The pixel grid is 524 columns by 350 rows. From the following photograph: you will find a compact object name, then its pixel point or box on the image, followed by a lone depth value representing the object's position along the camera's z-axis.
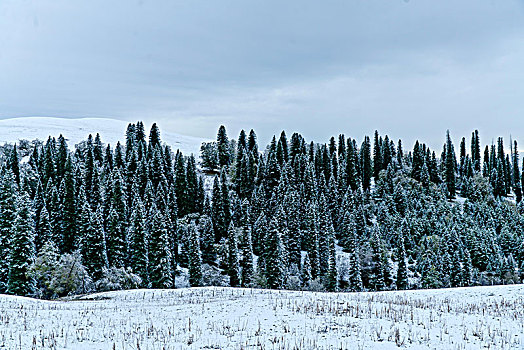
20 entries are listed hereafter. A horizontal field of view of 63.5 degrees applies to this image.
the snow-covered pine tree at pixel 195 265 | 79.00
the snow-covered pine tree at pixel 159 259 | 72.06
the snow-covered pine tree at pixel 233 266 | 82.31
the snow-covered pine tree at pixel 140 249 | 76.00
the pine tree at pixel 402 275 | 84.38
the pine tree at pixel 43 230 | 79.56
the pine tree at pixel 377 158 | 158.38
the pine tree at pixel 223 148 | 159.38
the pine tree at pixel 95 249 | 73.06
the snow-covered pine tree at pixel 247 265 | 81.44
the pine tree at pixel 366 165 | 147.00
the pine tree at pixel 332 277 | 84.44
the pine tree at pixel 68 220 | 87.75
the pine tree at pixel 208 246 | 94.00
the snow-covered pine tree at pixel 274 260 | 79.88
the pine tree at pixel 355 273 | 82.43
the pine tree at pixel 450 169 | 147.50
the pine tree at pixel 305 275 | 85.82
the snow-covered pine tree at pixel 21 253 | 59.06
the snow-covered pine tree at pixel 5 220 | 62.50
